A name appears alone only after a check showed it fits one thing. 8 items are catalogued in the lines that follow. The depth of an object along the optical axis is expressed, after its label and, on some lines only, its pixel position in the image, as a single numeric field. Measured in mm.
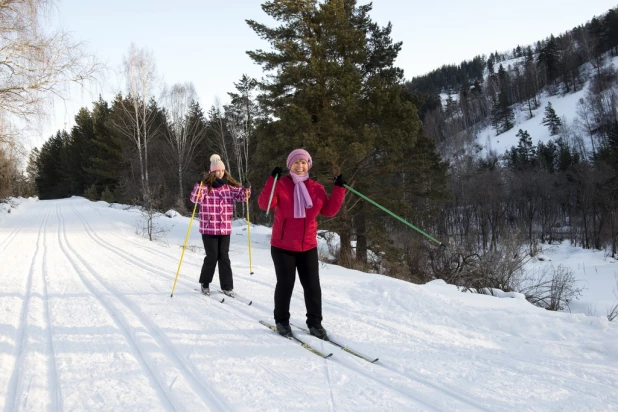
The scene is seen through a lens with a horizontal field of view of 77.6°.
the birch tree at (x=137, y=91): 24719
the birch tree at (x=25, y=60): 7203
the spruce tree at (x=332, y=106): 12977
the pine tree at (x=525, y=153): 56553
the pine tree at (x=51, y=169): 57475
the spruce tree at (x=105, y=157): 37250
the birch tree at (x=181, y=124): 27919
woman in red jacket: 3754
